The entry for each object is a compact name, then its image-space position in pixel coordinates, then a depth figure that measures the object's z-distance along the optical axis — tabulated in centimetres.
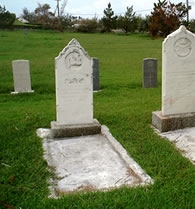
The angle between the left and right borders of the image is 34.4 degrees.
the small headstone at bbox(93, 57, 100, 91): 865
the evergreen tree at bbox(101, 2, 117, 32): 5178
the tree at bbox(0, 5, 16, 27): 4647
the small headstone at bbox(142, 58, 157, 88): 920
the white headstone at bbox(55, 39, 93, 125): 499
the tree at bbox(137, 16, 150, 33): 4759
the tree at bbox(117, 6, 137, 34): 4800
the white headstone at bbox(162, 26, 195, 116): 510
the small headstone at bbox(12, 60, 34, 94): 855
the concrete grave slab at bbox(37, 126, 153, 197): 351
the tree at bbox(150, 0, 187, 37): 3675
